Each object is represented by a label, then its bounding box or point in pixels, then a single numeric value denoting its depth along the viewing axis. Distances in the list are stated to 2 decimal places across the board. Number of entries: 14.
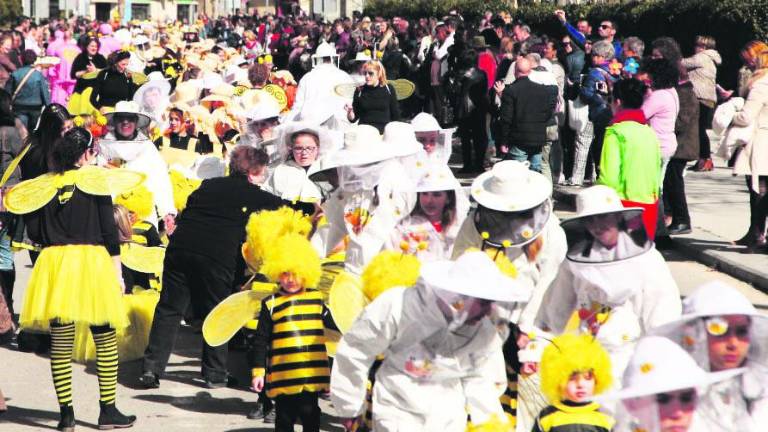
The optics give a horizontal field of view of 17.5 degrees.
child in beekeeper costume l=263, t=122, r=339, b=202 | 17.25
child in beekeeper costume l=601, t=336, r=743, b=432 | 8.13
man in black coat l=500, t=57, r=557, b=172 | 26.93
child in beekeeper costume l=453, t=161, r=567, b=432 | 12.41
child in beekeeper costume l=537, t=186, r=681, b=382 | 11.52
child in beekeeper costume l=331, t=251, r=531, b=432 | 10.14
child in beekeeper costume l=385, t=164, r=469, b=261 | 13.62
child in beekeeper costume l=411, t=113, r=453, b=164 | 19.59
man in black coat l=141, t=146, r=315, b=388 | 16.01
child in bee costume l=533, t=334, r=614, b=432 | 9.90
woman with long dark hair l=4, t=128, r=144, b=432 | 14.41
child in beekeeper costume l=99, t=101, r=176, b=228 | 19.64
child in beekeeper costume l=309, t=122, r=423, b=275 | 13.75
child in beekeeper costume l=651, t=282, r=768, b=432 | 8.67
